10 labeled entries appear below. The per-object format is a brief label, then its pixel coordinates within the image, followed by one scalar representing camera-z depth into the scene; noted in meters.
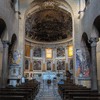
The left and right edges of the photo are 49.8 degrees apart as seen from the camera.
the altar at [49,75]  18.84
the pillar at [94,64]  8.26
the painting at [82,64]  11.53
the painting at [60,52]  19.78
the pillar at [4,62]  8.73
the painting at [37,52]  19.81
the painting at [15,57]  11.94
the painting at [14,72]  11.84
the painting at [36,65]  19.54
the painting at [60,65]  19.45
